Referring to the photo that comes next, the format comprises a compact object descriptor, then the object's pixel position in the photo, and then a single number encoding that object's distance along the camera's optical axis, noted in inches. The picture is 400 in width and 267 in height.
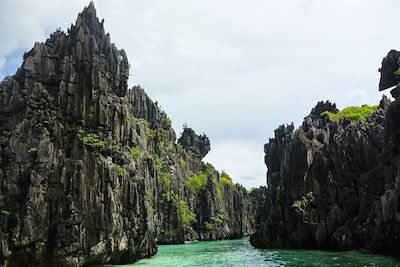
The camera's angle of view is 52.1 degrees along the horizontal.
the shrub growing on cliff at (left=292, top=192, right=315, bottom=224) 2257.6
